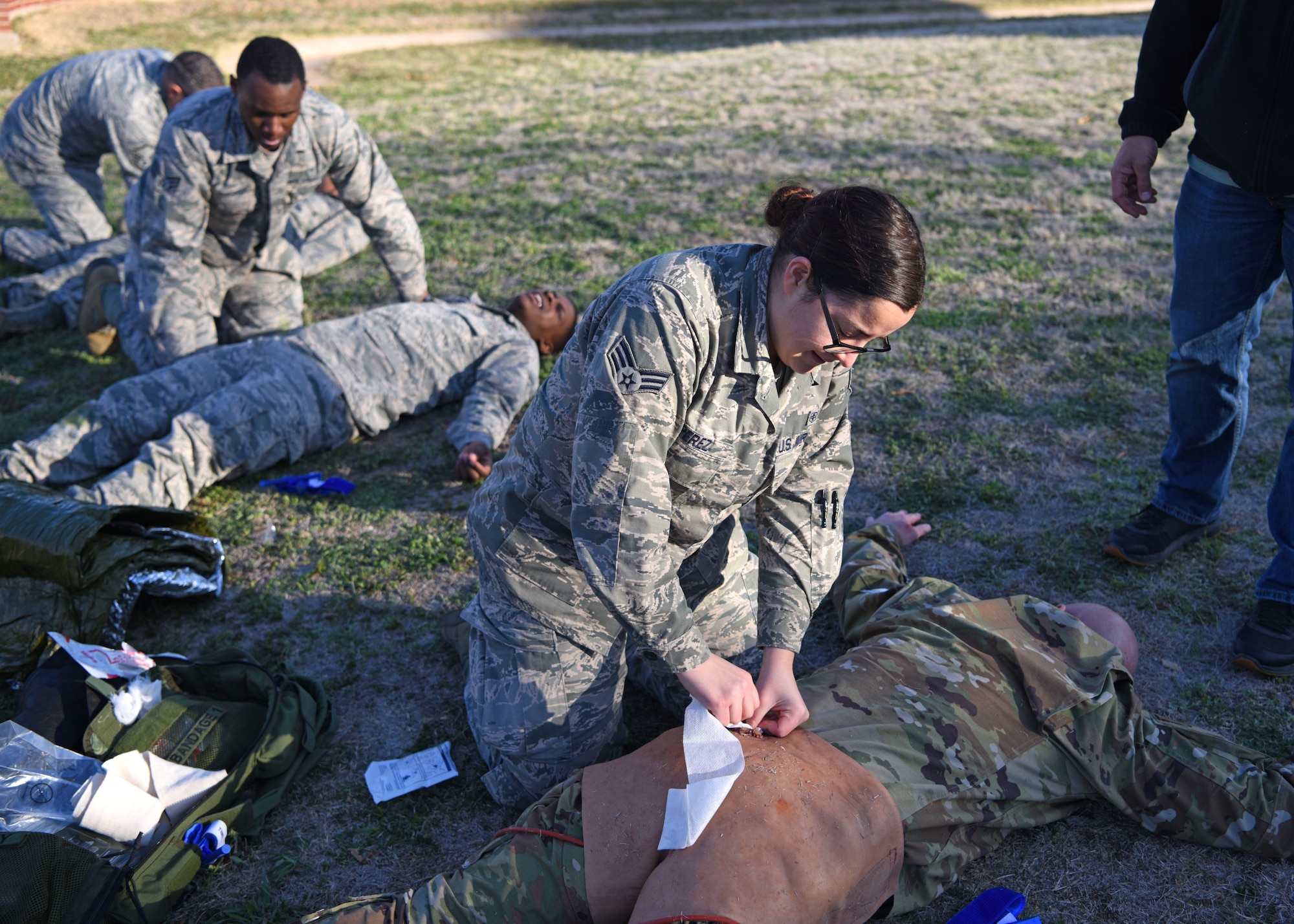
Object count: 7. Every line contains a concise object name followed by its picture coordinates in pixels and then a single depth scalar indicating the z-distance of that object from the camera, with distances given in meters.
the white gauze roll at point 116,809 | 2.37
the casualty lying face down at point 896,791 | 1.94
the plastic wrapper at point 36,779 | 2.35
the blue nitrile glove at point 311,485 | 4.08
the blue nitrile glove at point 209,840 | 2.45
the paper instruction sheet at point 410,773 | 2.74
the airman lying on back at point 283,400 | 3.94
